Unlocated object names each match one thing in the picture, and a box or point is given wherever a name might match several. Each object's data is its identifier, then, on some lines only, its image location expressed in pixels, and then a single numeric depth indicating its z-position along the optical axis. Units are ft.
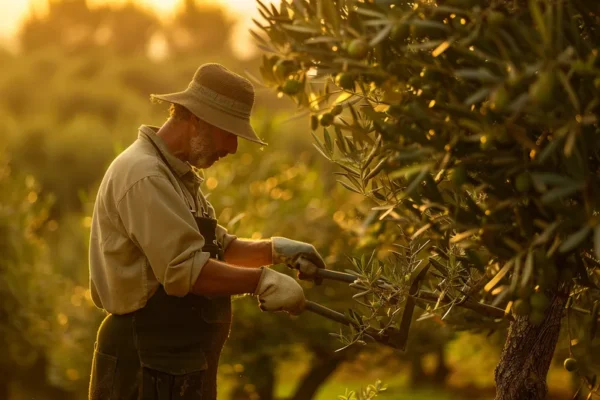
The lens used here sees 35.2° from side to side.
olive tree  10.13
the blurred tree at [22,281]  53.16
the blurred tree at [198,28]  304.91
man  14.96
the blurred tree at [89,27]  291.17
